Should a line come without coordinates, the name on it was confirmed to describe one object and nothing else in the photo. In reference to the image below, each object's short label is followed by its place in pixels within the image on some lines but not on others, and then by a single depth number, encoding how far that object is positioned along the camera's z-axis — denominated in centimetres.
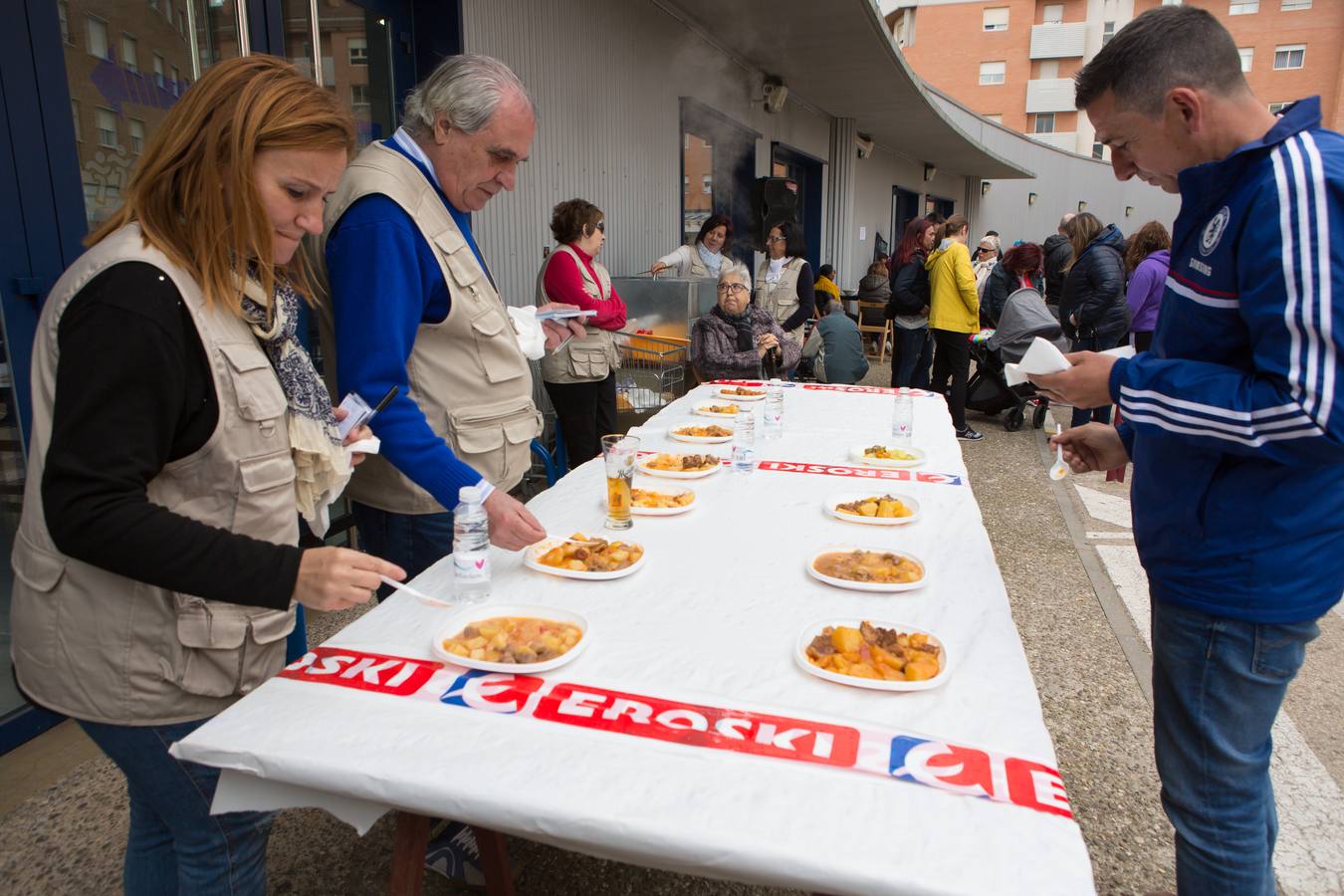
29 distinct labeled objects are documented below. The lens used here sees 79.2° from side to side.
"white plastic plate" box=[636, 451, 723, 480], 261
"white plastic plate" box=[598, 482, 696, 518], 223
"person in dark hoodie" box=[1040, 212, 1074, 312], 863
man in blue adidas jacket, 132
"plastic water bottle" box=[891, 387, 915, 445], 316
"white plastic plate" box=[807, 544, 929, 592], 175
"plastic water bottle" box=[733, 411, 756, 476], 275
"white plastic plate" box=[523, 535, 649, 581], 179
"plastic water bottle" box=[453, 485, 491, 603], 164
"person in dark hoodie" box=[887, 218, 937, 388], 756
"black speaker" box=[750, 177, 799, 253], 885
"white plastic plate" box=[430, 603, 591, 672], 142
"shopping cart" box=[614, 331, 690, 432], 541
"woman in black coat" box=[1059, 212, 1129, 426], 649
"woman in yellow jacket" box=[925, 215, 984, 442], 708
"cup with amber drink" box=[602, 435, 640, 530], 209
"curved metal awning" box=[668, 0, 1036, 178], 689
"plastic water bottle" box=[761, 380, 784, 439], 326
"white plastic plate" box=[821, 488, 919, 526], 218
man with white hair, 177
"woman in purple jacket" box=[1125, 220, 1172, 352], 571
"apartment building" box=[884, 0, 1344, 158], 3066
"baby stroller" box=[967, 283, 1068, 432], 652
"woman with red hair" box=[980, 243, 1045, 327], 709
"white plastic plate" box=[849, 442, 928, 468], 283
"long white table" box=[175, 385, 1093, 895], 105
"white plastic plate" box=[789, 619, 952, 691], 136
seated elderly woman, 550
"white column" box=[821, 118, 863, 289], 1183
